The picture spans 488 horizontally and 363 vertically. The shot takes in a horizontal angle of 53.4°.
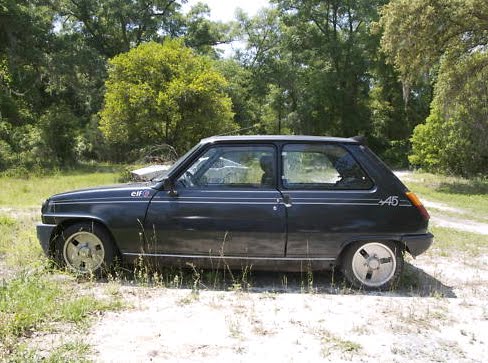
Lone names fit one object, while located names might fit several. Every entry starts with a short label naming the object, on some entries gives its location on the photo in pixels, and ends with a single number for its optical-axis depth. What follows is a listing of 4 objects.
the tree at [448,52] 19.17
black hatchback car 5.51
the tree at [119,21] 35.47
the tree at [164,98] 18.44
